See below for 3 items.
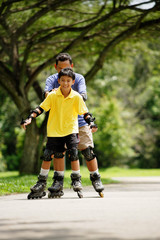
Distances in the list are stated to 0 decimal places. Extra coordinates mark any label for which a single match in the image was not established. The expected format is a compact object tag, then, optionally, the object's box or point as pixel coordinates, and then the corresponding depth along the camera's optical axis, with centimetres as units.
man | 1380
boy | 1306
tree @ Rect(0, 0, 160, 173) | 2809
